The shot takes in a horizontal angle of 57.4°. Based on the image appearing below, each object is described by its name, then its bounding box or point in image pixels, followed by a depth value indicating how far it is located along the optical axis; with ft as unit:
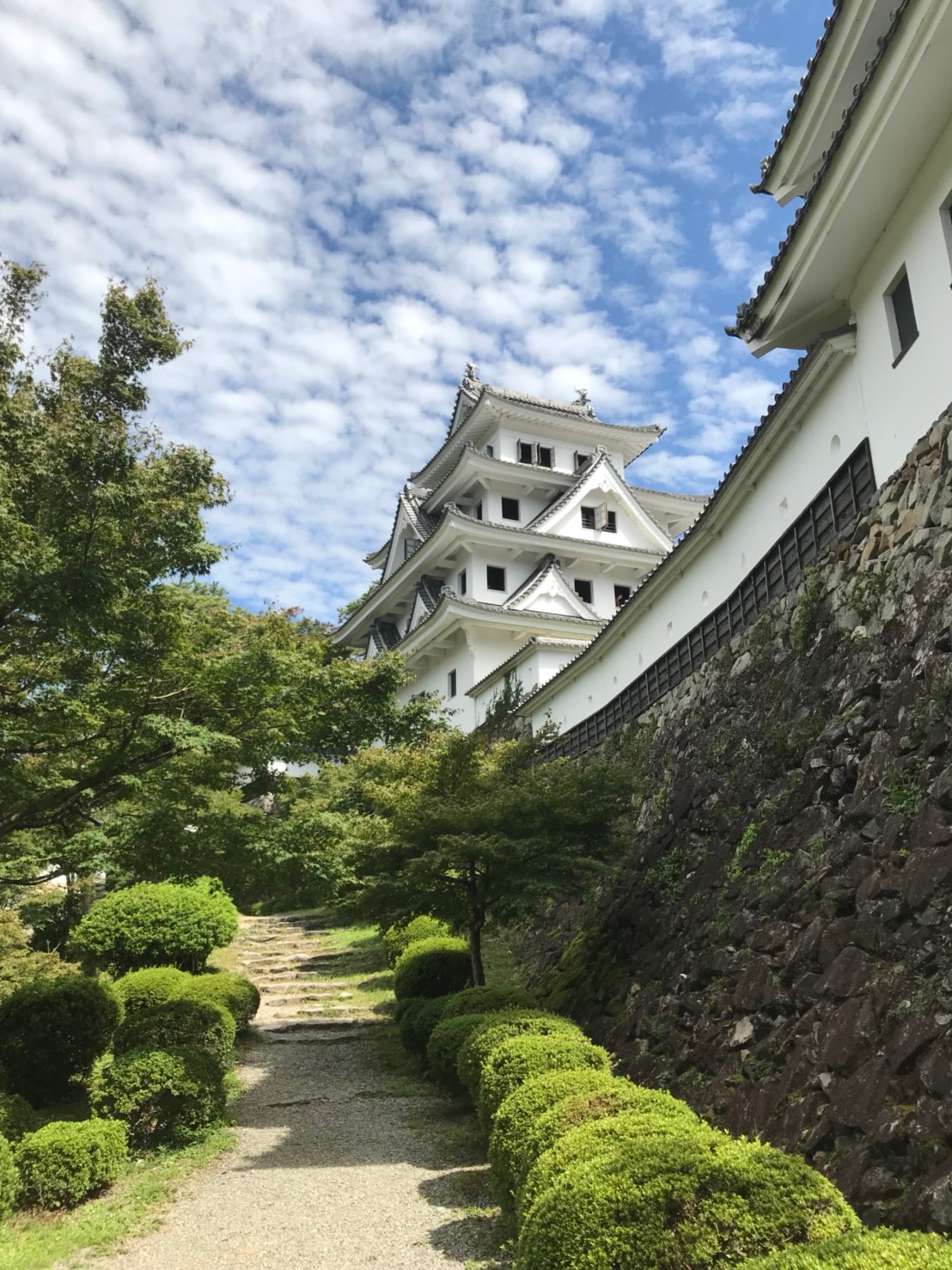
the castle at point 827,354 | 23.57
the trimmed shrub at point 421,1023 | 36.55
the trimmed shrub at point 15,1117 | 24.79
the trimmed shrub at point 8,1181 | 21.20
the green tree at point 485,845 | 33.71
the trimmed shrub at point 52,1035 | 32.30
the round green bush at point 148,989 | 38.27
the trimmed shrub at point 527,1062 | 23.39
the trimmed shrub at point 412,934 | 51.39
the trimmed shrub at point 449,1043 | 30.27
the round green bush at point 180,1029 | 31.30
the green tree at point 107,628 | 26.32
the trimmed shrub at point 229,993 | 39.40
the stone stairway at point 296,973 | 47.75
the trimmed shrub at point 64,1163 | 22.80
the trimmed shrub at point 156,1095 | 27.50
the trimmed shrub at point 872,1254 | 9.47
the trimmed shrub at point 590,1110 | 18.26
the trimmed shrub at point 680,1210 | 12.34
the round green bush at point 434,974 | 42.98
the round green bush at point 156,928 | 44.57
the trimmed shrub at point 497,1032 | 26.48
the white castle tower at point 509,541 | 85.71
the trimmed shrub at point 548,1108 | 18.74
